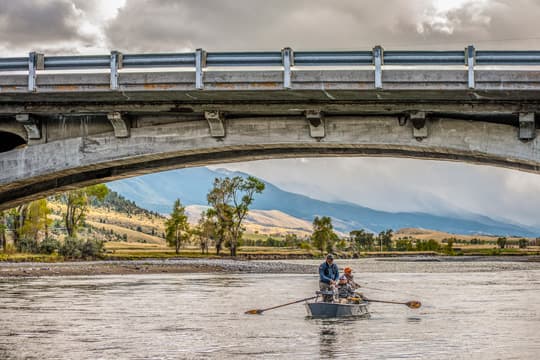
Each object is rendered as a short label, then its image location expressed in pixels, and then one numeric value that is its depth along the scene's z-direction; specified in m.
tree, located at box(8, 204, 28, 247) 81.00
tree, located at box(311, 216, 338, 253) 145.12
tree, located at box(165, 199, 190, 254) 122.56
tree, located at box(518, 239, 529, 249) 195.20
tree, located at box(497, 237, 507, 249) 189.31
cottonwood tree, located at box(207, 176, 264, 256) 106.69
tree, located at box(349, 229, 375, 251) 188.38
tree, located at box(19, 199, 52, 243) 81.75
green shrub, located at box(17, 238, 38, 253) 81.56
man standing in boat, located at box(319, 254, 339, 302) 27.27
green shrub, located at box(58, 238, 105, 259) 82.50
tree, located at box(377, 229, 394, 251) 192.99
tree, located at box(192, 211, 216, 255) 111.44
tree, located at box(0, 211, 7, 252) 79.50
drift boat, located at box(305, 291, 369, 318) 26.34
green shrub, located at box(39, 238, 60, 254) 81.56
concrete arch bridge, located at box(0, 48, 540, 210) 19.42
